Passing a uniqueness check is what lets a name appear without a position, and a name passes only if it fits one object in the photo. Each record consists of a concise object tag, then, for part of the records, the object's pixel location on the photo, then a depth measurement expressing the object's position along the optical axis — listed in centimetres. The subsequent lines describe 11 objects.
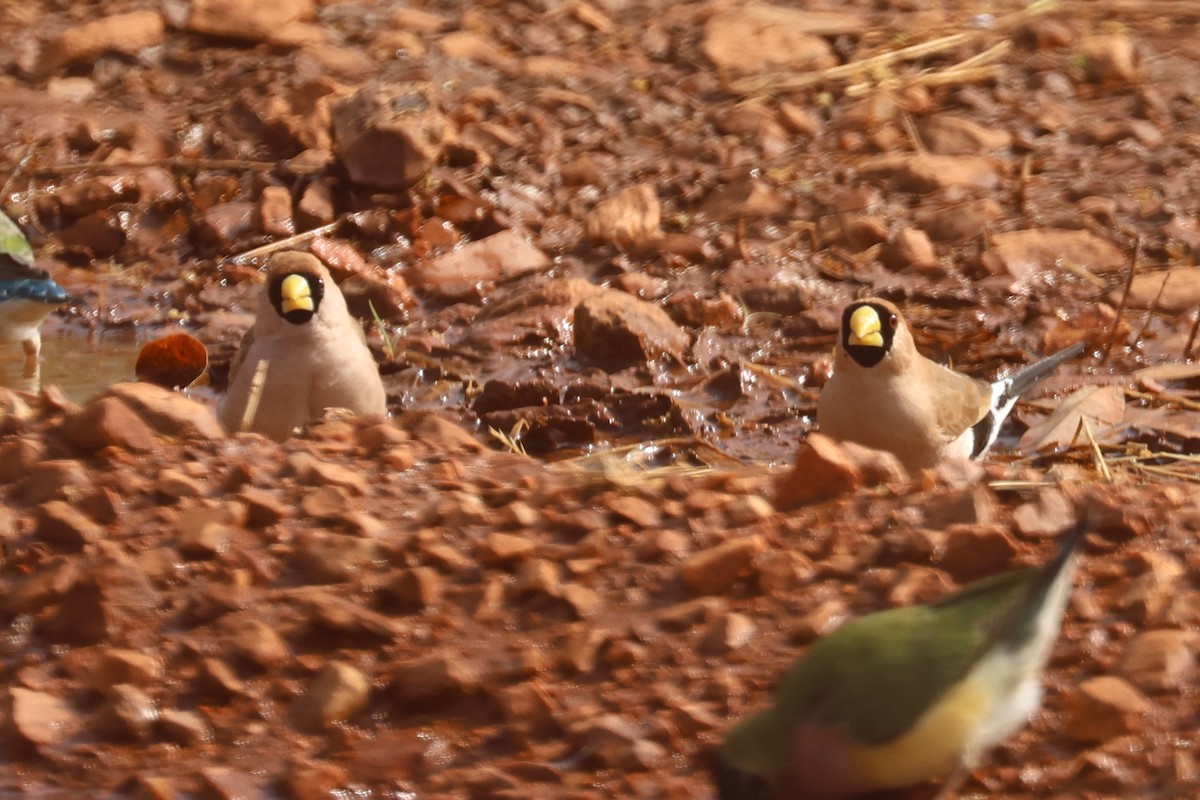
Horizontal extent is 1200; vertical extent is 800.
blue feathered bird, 1397
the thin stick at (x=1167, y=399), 1160
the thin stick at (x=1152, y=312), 1306
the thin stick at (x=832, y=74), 1716
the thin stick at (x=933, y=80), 1700
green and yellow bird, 552
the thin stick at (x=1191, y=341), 1268
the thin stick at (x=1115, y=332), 1256
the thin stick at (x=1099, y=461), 880
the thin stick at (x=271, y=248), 1506
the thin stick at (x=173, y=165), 1602
